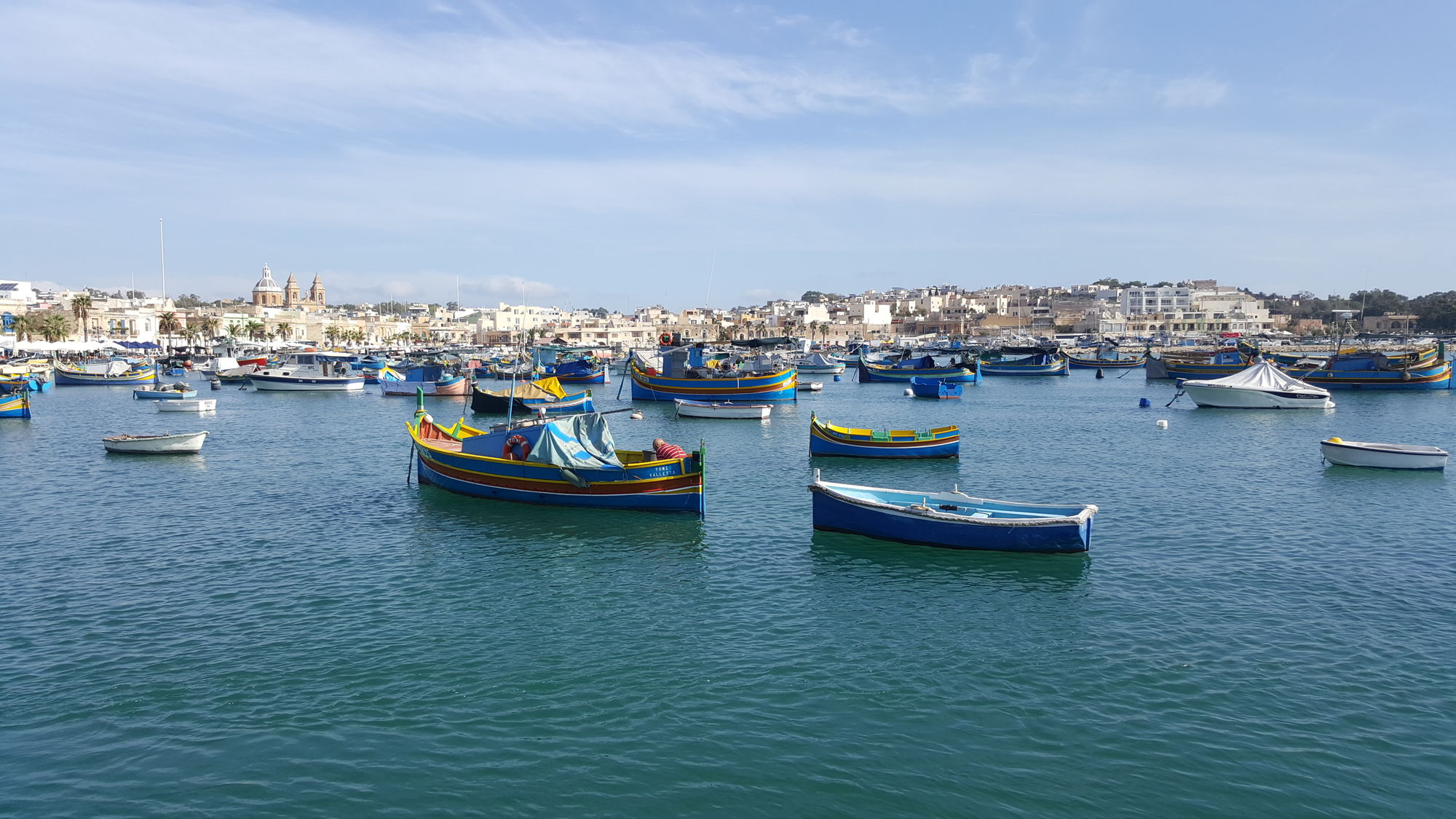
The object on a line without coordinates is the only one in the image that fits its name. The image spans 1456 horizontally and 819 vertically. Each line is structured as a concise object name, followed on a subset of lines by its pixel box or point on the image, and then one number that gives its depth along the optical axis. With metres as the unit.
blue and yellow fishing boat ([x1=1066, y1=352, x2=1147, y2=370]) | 115.38
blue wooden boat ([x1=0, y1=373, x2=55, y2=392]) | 60.78
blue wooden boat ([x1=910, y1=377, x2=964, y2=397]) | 73.38
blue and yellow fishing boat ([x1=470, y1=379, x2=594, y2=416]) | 58.91
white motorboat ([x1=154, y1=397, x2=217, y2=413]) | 57.59
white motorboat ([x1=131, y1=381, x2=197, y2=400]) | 59.94
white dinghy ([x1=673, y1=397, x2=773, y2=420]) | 56.84
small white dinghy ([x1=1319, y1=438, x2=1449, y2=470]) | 34.53
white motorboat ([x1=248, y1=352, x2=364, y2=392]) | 78.01
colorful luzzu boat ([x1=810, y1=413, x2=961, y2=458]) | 38.69
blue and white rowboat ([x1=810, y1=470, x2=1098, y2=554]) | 22.19
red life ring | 28.64
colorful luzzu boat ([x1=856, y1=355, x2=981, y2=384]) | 88.12
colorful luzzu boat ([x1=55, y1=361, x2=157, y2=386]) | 85.31
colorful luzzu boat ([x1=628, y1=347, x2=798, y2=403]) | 64.00
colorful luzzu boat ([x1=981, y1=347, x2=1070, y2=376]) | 101.31
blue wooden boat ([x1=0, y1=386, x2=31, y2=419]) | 55.19
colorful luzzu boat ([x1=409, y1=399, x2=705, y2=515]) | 27.05
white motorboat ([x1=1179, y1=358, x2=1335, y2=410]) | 58.62
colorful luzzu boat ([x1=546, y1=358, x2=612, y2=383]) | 94.18
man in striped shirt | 27.69
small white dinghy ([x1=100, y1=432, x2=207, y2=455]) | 39.94
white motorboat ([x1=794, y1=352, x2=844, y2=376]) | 118.50
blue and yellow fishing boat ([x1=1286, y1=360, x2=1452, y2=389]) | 73.88
